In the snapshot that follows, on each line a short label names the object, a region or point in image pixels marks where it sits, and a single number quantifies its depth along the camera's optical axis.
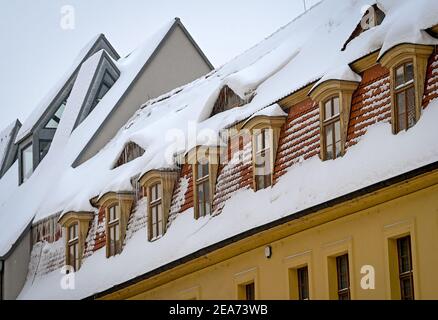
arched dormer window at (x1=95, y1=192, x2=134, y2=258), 41.25
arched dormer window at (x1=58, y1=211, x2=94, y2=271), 43.59
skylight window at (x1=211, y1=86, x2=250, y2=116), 37.94
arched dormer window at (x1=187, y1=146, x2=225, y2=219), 37.25
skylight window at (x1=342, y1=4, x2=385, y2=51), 33.03
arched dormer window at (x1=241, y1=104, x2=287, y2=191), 34.59
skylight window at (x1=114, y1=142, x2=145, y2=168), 42.91
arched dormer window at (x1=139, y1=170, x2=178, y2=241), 39.34
